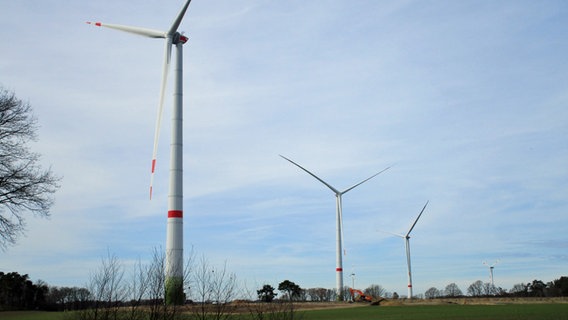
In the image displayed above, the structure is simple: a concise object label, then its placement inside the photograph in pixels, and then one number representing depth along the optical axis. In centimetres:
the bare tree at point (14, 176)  3706
